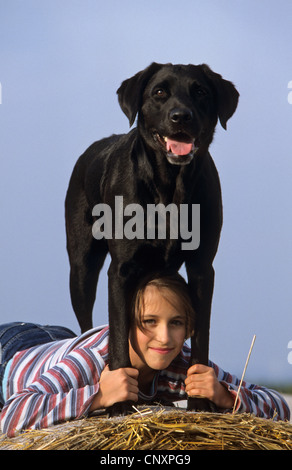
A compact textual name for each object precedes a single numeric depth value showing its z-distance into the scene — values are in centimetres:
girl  346
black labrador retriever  393
